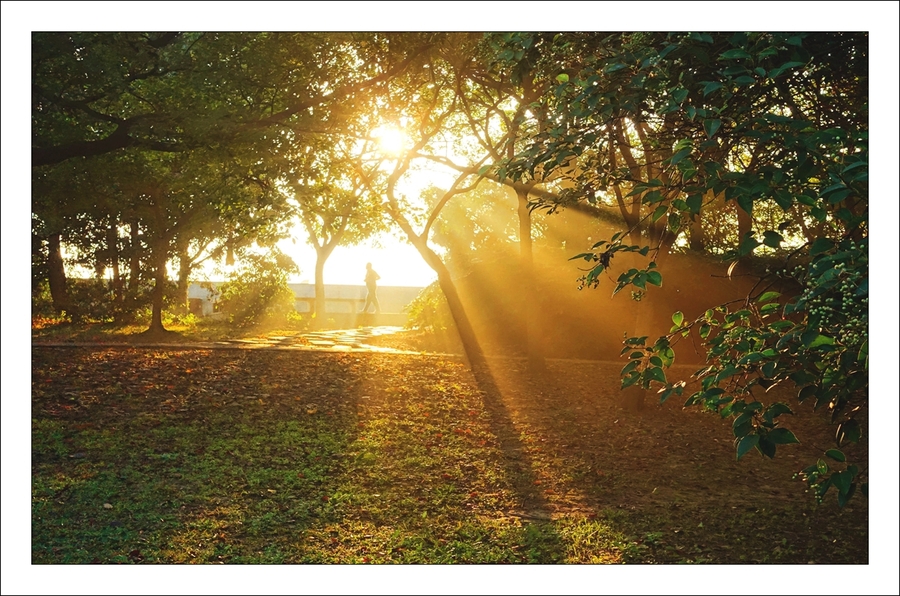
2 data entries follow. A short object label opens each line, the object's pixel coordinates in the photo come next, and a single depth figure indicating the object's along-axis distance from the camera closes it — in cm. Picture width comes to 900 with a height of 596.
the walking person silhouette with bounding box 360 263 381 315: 2150
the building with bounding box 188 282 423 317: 2839
